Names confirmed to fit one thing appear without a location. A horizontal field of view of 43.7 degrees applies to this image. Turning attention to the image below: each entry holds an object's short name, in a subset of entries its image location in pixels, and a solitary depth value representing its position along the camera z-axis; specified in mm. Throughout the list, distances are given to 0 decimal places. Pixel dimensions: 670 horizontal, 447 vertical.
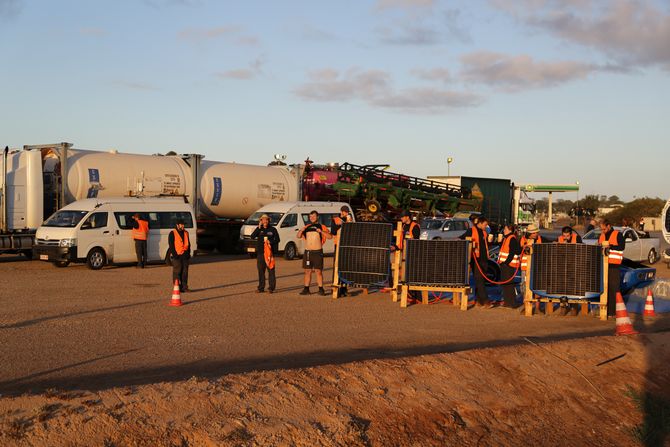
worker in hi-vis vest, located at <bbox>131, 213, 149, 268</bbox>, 24406
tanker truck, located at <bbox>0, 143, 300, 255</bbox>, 25109
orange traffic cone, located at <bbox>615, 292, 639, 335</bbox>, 13609
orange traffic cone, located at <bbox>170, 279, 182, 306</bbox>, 15922
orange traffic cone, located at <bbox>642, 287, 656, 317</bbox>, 16433
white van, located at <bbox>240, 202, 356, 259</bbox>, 29394
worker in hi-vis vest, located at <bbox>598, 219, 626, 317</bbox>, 15781
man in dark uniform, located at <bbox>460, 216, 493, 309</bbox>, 17031
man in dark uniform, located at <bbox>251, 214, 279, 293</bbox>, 17906
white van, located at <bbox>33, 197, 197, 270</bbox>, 23453
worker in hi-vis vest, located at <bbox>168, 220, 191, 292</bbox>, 17734
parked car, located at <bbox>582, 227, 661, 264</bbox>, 29244
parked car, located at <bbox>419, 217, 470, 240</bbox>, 33594
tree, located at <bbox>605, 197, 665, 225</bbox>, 94562
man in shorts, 17984
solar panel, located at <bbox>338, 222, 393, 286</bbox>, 17391
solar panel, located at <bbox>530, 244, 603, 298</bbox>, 15664
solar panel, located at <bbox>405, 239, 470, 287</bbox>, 16719
